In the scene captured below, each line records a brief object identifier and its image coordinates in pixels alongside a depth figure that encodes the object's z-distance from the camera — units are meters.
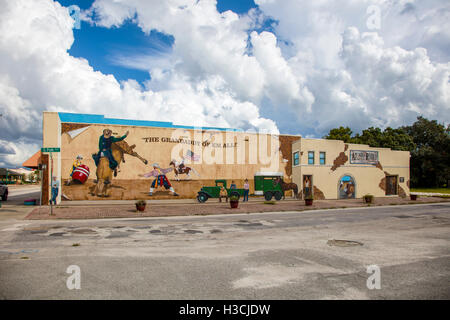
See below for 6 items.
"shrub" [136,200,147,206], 19.06
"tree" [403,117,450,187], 59.31
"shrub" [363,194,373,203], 27.00
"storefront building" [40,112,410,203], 25.62
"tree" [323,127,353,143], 62.06
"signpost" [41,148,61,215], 17.02
